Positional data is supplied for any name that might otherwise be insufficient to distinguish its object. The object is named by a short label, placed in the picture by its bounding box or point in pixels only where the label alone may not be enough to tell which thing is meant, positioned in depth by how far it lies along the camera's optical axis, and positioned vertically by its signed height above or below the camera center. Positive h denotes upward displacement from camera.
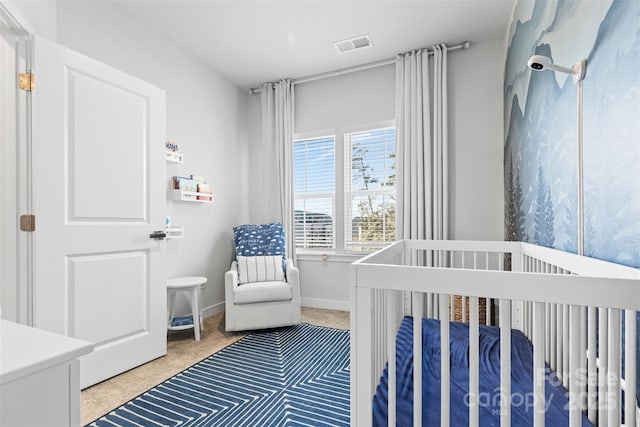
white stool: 2.55 -0.65
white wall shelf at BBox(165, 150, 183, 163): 2.71 +0.50
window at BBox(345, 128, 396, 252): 3.30 +0.26
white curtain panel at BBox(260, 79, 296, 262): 3.57 +0.66
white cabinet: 0.55 -0.29
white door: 1.71 +0.05
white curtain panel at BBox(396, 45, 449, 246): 2.91 +0.62
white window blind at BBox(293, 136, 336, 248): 3.57 +0.26
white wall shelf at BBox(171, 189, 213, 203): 2.79 +0.17
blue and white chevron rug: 1.57 -0.99
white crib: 0.72 -0.29
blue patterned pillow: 3.18 -0.25
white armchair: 2.68 -0.75
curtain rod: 2.90 +1.48
